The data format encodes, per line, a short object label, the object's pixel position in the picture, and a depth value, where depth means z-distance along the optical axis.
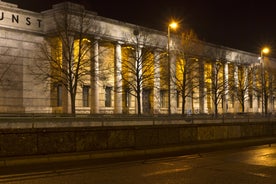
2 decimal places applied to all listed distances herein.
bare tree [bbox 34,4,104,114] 42.84
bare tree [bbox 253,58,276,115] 71.56
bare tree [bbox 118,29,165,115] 52.16
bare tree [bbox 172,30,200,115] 52.76
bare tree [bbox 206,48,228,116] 61.35
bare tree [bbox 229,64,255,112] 67.44
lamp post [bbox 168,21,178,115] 34.75
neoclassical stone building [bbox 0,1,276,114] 47.81
